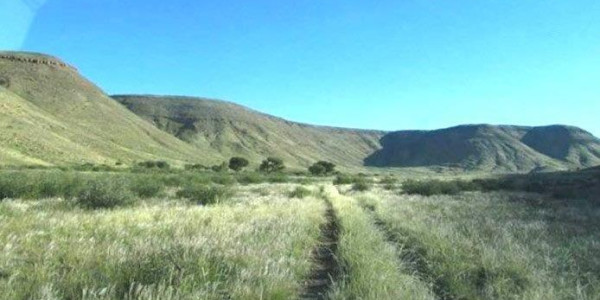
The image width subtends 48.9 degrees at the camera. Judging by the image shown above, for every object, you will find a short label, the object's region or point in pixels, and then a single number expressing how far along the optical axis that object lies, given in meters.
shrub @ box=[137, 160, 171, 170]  102.75
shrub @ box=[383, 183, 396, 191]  58.10
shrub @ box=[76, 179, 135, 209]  22.58
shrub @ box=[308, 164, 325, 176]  131.75
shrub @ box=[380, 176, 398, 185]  77.94
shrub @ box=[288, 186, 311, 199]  36.66
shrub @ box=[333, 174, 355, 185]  77.00
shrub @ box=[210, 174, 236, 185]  59.38
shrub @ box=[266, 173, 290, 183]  72.50
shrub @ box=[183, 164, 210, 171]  112.93
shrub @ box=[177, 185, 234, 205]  29.09
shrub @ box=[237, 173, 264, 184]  67.66
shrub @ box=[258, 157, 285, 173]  126.81
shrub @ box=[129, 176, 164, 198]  32.97
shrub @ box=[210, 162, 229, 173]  109.68
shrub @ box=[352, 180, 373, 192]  54.38
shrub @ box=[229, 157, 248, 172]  128.38
